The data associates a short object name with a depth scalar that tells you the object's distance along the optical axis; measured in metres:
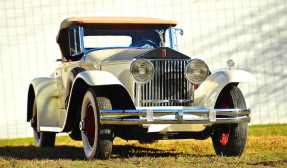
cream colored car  10.37
